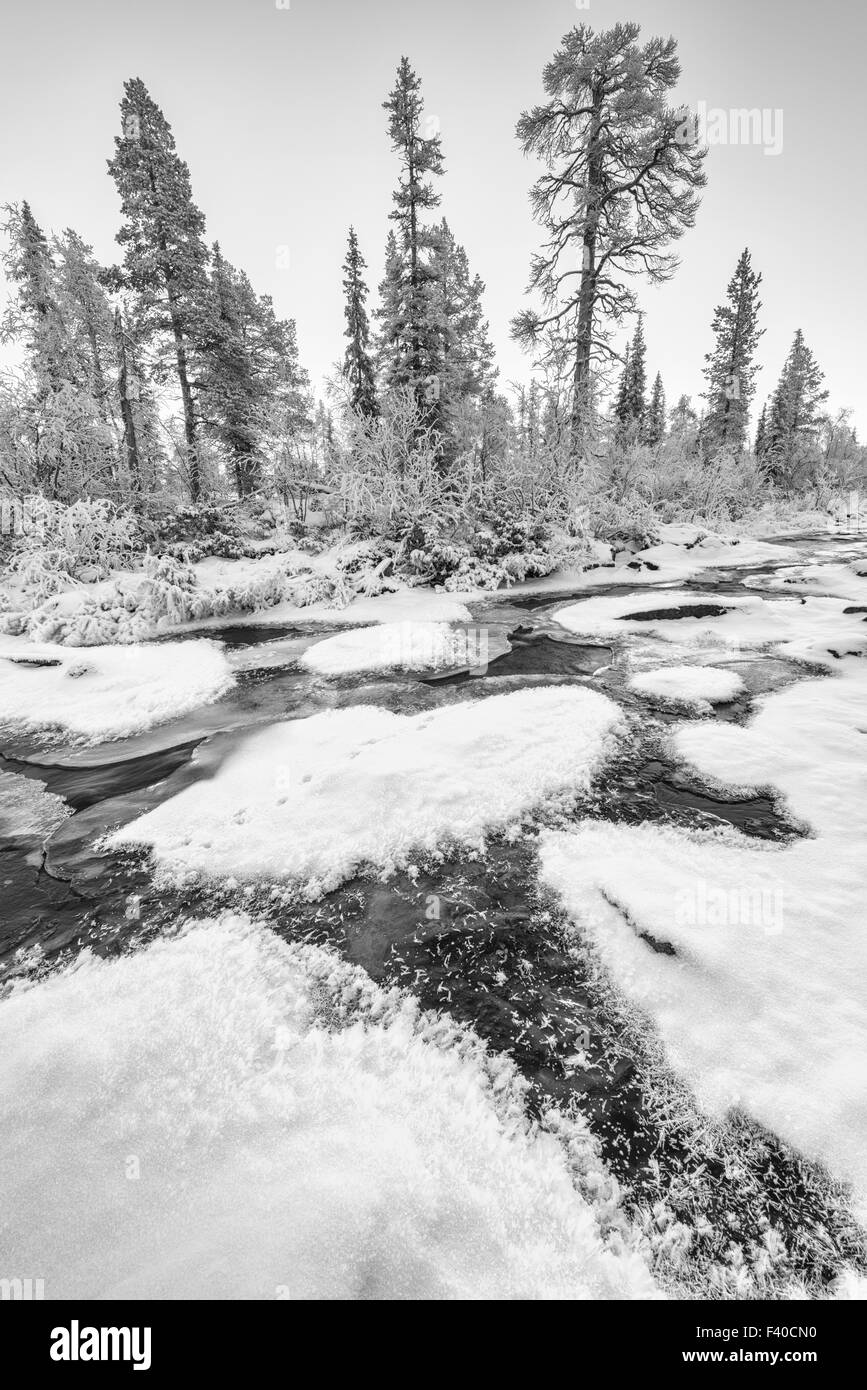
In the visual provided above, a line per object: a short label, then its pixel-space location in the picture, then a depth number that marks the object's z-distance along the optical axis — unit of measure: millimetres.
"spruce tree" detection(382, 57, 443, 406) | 15438
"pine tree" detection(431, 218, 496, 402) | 16125
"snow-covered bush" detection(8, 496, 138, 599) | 11000
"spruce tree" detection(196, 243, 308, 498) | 17641
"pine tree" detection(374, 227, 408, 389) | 15734
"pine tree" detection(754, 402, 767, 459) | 35156
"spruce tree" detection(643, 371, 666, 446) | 33656
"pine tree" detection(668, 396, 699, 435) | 31391
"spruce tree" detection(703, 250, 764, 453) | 27203
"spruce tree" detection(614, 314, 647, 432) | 32344
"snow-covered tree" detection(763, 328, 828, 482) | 33250
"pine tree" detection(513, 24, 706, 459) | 13062
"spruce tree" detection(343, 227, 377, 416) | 20531
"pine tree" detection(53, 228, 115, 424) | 18875
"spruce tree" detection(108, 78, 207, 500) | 15844
